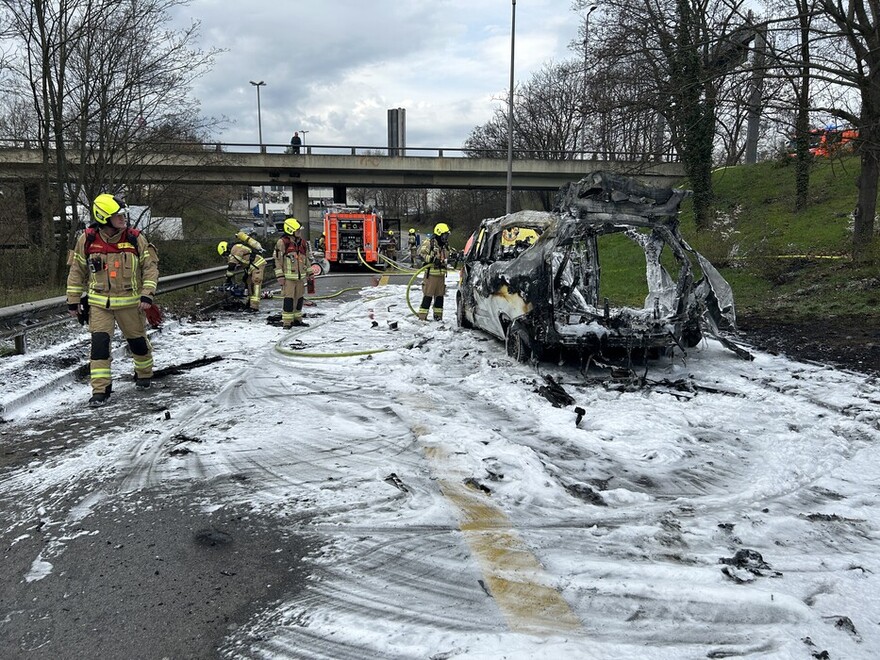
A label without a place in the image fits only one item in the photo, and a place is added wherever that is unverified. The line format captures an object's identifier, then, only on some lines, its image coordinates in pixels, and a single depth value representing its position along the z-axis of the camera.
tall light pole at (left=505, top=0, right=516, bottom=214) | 25.16
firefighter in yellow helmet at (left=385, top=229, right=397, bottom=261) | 32.09
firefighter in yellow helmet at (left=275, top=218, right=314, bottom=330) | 10.52
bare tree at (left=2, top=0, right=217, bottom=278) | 13.37
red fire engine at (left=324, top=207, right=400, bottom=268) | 27.12
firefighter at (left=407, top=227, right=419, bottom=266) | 32.31
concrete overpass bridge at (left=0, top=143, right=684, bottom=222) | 33.97
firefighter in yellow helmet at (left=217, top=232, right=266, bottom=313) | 12.83
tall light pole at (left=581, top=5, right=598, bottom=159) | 14.32
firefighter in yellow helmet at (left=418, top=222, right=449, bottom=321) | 10.55
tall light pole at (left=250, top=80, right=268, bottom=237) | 51.09
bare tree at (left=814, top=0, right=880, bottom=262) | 10.95
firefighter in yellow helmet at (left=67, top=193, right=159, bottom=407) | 6.01
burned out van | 6.68
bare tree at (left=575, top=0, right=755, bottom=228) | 12.34
